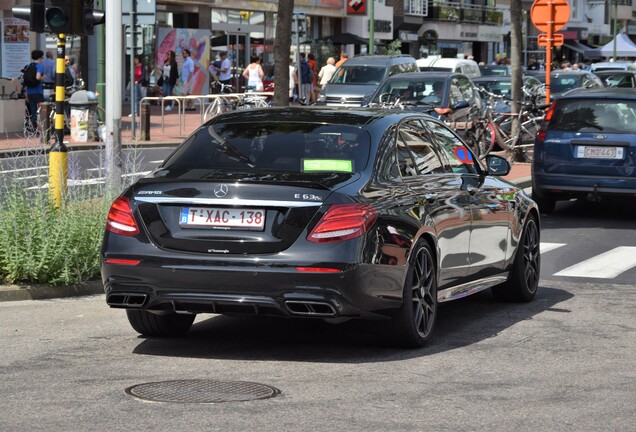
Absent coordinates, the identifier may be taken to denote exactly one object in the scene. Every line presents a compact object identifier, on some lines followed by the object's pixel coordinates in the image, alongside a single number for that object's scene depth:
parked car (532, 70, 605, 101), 35.51
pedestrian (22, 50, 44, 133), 32.19
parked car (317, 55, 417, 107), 36.47
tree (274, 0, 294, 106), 20.45
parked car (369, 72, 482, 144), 27.09
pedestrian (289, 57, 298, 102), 44.04
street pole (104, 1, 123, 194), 14.15
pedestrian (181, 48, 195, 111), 45.24
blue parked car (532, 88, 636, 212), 16.92
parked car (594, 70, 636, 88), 40.75
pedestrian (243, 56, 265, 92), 43.28
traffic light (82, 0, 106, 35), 12.77
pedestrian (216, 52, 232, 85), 49.59
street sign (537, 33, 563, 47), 26.88
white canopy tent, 81.01
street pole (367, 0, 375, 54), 52.72
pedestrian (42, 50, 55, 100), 33.23
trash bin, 29.31
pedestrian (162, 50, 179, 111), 45.06
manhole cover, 6.83
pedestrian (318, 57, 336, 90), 44.00
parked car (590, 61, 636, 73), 48.91
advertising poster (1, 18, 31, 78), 41.31
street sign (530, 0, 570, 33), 26.31
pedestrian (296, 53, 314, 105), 47.78
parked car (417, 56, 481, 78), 43.34
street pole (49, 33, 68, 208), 12.10
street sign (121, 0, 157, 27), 29.91
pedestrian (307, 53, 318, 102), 48.89
